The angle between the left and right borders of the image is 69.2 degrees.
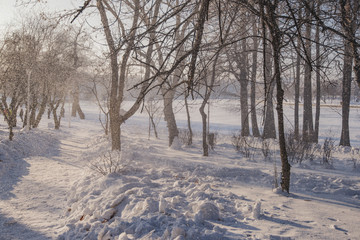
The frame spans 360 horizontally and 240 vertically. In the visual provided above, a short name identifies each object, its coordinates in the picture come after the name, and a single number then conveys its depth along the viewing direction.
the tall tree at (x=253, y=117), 14.61
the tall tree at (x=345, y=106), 12.00
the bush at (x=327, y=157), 7.64
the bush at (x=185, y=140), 11.55
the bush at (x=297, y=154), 8.00
